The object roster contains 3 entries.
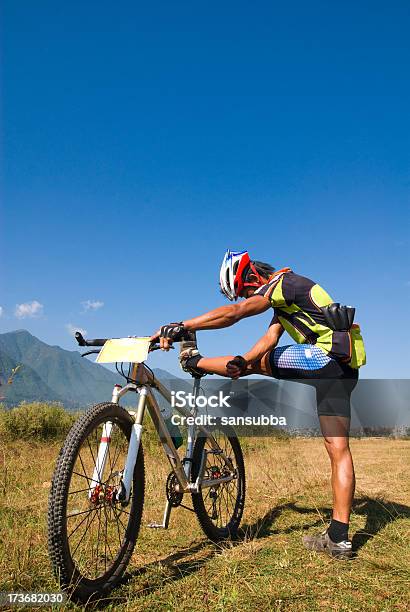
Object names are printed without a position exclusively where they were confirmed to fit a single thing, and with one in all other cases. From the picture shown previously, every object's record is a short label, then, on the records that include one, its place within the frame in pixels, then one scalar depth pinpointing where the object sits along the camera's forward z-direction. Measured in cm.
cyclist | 429
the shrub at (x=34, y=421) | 1264
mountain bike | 301
